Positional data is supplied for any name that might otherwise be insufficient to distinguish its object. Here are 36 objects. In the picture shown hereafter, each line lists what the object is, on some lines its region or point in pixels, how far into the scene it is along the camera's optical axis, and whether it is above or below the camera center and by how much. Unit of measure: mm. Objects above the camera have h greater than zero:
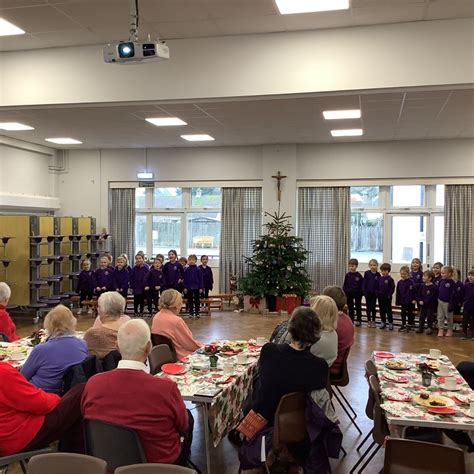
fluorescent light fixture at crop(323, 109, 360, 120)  8719 +2082
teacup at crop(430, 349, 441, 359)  4384 -1002
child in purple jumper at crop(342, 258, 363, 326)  10367 -1087
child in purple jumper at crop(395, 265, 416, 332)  9711 -1157
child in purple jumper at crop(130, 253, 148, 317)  11031 -1031
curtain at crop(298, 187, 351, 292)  12492 +102
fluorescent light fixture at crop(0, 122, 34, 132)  10072 +2137
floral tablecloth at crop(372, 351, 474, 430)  2939 -1034
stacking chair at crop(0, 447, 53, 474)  2895 -1247
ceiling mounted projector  4734 +1679
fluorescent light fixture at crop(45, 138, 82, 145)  12016 +2208
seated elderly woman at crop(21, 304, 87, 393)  3529 -834
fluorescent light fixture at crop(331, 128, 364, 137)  10602 +2145
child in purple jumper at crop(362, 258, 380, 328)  10211 -1069
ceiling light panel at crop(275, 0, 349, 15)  5320 +2373
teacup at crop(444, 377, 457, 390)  3511 -998
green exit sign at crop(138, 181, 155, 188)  13531 +1317
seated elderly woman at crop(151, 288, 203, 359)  4711 -841
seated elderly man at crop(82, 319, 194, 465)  2615 -844
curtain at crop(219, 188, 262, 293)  13016 +151
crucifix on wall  12516 +1251
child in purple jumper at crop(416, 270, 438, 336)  9406 -1170
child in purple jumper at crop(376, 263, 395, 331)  9969 -1124
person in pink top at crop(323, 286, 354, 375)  4559 -903
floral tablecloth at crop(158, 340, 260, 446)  3404 -1036
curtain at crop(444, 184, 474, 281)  11664 +213
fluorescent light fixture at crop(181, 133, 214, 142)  11426 +2174
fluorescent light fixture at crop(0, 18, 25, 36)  6016 +2431
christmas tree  11242 -748
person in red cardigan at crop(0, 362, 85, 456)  2789 -1014
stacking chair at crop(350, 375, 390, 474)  3316 -1208
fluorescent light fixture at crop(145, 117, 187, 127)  9430 +2101
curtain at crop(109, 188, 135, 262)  13664 +362
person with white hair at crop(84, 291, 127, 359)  3982 -728
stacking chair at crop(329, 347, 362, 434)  4602 -1271
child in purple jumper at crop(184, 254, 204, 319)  11094 -1082
